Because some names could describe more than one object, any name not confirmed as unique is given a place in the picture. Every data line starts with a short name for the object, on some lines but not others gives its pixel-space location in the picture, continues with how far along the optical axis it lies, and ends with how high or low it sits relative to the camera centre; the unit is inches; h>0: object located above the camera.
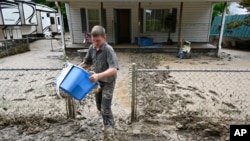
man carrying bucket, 87.0 -17.4
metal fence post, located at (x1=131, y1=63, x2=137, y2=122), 112.0 -40.3
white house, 417.1 +24.3
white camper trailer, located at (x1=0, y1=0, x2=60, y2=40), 475.8 +33.4
